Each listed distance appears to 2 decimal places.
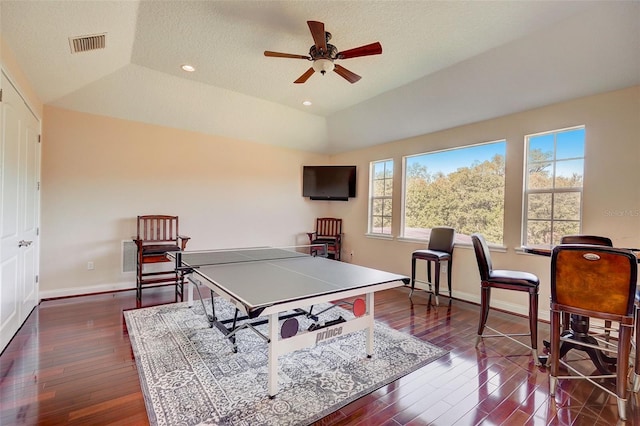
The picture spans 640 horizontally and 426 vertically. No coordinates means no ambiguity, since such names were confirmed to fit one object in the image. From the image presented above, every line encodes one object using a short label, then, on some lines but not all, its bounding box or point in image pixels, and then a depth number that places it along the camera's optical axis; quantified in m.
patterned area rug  1.77
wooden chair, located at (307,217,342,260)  5.72
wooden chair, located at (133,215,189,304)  3.88
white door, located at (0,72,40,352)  2.40
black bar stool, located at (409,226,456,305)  3.90
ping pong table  1.78
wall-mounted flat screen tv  5.90
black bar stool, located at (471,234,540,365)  2.44
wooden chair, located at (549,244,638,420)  1.78
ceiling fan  2.24
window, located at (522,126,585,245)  3.29
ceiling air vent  2.58
